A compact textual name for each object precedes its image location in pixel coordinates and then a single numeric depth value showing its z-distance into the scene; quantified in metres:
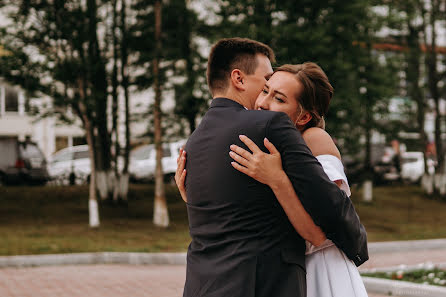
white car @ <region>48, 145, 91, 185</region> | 27.41
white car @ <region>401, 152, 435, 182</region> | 35.38
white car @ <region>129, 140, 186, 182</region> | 28.99
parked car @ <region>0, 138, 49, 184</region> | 26.22
